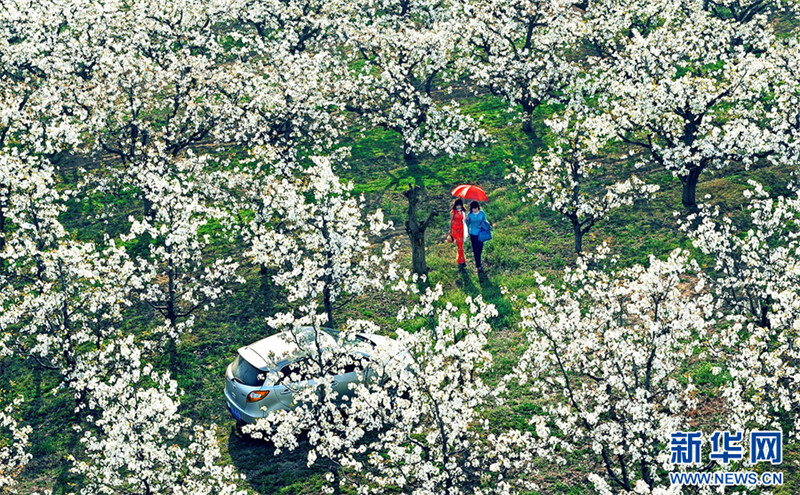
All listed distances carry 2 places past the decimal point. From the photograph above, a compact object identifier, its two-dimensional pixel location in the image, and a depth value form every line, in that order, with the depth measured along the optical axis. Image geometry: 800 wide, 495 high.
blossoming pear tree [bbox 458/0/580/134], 29.67
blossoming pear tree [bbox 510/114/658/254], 21.27
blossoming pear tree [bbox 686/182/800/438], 13.55
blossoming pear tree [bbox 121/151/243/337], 19.80
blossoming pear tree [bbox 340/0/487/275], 28.88
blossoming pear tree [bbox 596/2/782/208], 22.08
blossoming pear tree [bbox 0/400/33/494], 14.86
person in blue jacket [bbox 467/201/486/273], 21.66
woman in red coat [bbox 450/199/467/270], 21.66
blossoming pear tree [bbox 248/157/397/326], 18.58
